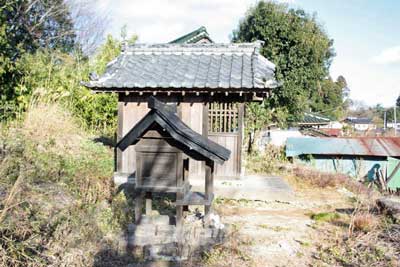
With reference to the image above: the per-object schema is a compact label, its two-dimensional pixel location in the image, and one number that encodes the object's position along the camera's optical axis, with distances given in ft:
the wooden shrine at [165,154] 15.71
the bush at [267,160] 34.79
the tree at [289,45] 55.77
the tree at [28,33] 31.86
